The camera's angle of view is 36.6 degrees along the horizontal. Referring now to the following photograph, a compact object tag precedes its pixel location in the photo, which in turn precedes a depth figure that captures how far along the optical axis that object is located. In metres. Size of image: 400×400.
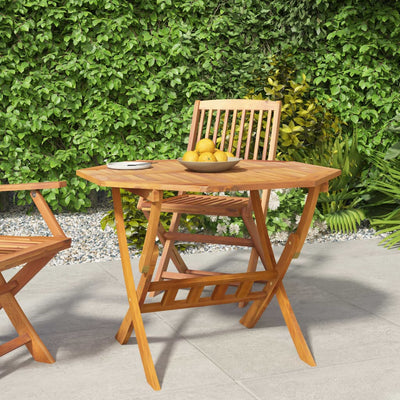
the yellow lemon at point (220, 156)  2.52
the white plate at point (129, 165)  2.58
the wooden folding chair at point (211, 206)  3.01
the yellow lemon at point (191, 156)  2.50
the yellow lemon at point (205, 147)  2.58
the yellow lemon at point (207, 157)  2.48
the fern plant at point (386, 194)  4.55
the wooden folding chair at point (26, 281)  2.36
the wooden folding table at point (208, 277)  2.18
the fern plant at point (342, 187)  4.76
